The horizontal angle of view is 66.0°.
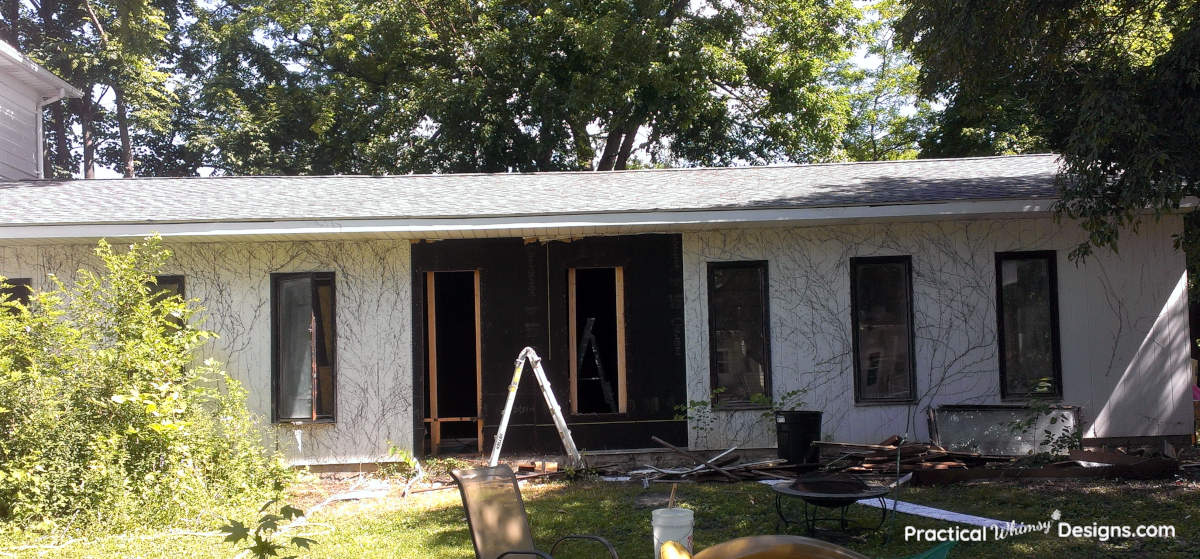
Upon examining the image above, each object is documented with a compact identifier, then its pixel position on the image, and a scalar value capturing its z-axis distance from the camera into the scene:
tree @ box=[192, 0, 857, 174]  20.05
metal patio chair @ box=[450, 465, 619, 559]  5.07
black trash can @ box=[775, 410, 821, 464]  9.05
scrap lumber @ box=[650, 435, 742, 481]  8.62
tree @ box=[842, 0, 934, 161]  26.05
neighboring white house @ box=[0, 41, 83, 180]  13.98
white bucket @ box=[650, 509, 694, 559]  4.41
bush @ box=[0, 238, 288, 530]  7.10
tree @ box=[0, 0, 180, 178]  23.52
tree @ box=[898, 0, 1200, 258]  7.39
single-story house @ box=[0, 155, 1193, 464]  9.80
